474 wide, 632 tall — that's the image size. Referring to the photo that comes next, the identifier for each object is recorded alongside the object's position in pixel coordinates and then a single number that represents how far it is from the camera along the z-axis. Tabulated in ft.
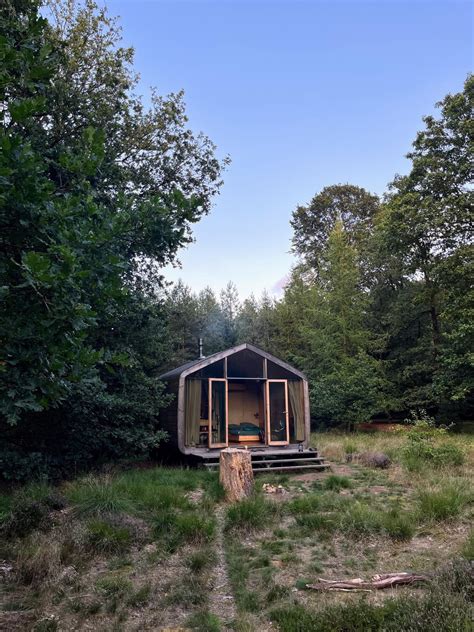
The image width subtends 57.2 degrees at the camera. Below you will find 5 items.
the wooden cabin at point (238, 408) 32.73
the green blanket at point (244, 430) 37.68
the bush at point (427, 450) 25.92
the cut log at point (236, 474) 21.33
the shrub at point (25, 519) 16.17
